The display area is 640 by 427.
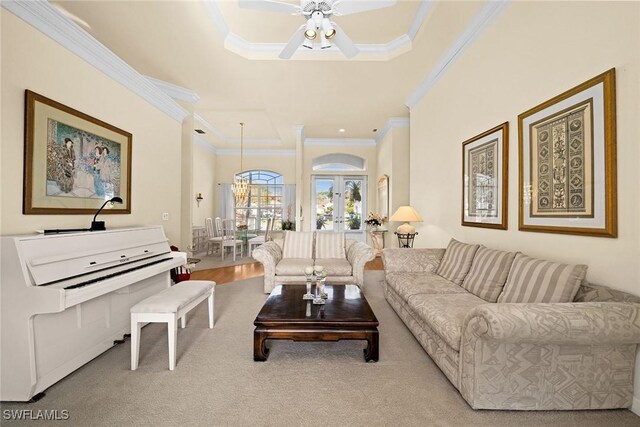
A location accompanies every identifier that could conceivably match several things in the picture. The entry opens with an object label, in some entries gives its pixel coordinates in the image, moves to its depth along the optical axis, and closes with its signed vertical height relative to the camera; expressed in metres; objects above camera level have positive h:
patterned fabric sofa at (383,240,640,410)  1.47 -0.75
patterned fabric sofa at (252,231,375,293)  4.01 -0.64
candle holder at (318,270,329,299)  2.70 -0.68
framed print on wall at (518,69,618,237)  1.78 +0.40
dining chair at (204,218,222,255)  7.50 -0.53
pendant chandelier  6.78 +0.62
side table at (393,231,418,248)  4.60 -0.39
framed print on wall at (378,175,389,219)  6.90 +0.53
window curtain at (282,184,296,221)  8.94 +0.44
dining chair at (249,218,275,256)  7.38 -0.62
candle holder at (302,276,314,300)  2.70 -0.76
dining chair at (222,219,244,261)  6.89 -0.51
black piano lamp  2.59 -0.09
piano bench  2.12 -0.76
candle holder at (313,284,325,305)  2.58 -0.78
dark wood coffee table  2.22 -0.89
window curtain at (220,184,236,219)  8.88 +0.40
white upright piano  1.77 -0.56
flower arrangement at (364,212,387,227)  6.39 -0.09
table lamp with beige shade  4.32 -0.01
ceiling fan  2.27 +1.72
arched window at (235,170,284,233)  9.11 +0.29
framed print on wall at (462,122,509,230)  2.77 +0.42
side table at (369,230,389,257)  6.66 -0.54
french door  8.39 +0.45
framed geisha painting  2.26 +0.52
